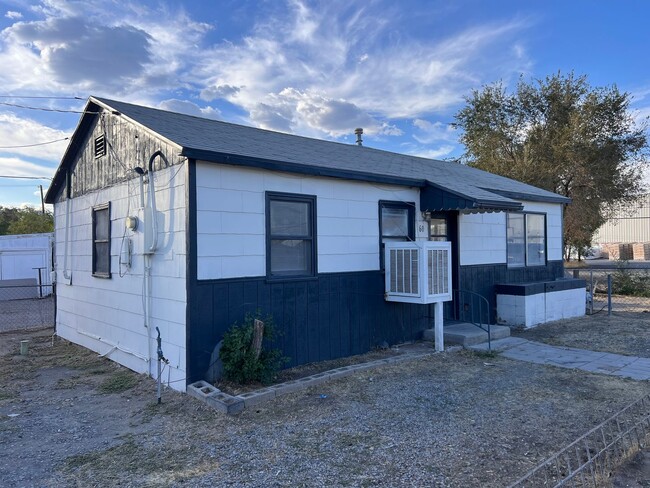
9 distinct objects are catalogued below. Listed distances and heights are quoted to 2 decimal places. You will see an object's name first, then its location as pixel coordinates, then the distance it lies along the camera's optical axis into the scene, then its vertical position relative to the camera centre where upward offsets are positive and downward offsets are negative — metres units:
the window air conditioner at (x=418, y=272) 6.78 -0.34
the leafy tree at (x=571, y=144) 20.73 +4.79
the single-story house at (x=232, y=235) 5.53 +0.23
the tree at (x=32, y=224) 31.31 +1.90
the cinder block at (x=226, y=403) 4.65 -1.54
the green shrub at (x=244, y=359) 5.34 -1.25
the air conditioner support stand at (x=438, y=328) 7.13 -1.21
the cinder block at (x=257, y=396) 4.87 -1.55
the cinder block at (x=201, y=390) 5.02 -1.52
